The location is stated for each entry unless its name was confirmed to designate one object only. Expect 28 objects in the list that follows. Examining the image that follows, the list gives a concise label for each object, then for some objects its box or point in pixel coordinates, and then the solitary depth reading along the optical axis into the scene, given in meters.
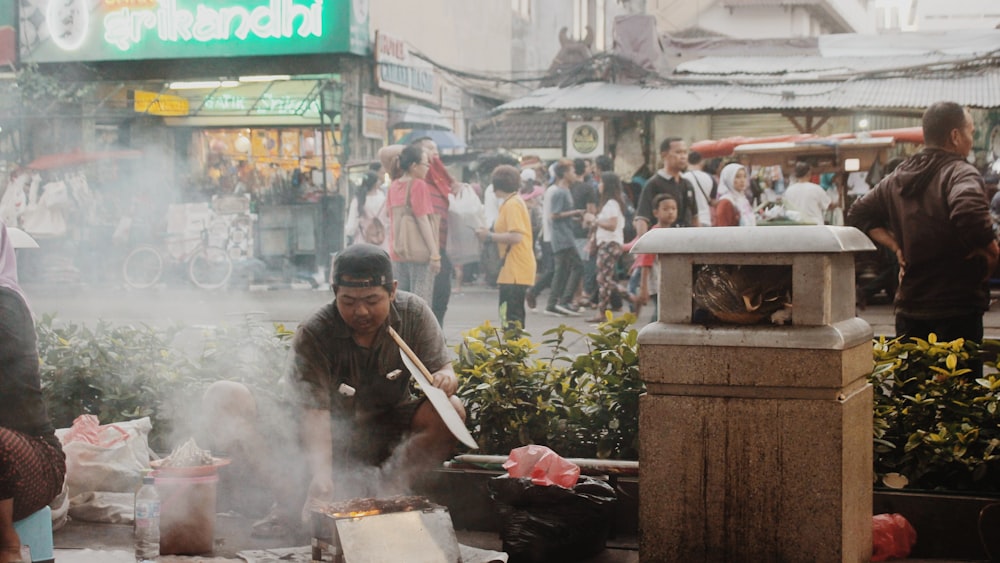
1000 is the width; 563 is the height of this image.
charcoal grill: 3.85
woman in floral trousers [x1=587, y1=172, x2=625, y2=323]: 13.20
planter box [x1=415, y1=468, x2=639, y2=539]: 4.90
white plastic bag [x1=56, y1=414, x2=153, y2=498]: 5.12
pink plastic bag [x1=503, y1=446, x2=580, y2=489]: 4.42
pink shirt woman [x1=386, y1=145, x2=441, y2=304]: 8.95
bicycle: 17.91
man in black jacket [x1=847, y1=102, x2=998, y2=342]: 5.33
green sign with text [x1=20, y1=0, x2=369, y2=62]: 19.88
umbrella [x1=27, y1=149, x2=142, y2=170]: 19.55
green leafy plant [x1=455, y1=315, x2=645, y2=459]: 4.97
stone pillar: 3.74
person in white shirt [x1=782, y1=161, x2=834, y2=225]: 13.30
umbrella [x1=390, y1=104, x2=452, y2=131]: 21.53
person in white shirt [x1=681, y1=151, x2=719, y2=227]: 10.84
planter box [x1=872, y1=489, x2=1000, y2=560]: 4.30
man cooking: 4.71
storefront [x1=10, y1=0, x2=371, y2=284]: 19.64
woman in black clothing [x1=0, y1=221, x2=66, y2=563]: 3.66
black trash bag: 4.36
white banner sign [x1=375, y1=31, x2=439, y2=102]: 20.33
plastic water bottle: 4.17
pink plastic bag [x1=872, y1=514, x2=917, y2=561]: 4.29
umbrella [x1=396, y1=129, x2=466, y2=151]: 20.43
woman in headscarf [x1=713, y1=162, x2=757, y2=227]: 11.34
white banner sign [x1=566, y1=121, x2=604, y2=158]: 19.45
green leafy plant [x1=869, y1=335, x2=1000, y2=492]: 4.46
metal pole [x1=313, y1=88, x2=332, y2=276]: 19.56
